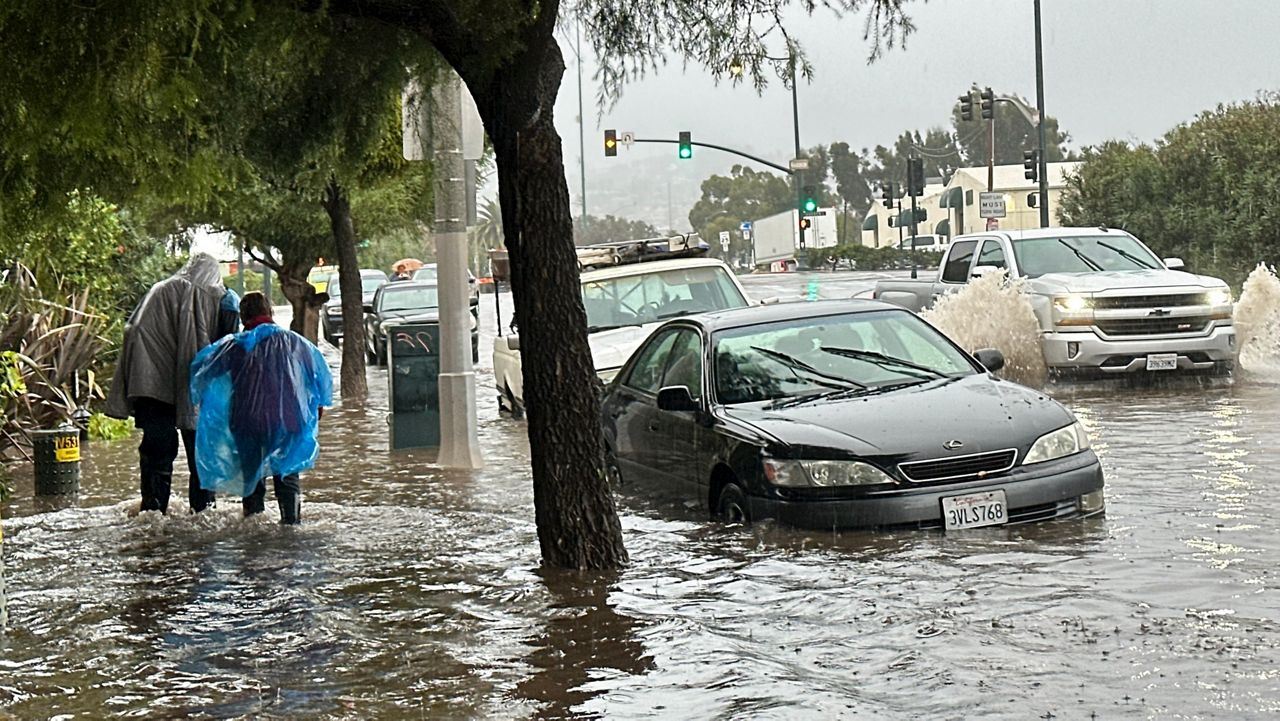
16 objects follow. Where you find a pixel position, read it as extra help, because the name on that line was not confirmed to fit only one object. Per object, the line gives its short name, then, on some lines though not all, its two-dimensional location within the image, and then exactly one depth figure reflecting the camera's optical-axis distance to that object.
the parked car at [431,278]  35.88
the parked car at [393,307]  34.34
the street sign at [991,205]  39.75
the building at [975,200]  85.25
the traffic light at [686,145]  53.25
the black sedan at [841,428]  8.96
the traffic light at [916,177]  57.44
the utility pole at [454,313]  14.81
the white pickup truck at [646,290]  16.44
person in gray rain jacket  11.30
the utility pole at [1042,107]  41.16
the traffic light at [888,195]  70.88
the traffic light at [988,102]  47.84
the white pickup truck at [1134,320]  18.55
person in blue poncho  10.81
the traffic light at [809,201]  60.41
